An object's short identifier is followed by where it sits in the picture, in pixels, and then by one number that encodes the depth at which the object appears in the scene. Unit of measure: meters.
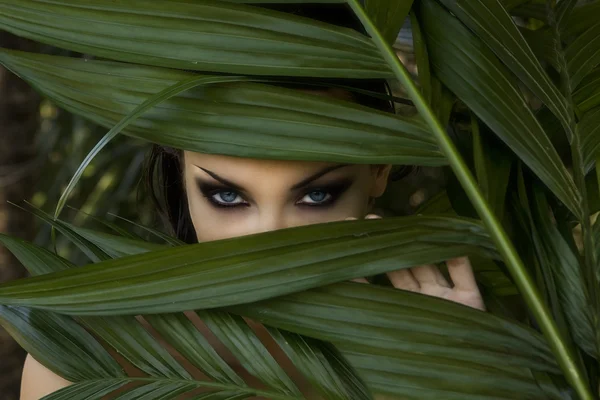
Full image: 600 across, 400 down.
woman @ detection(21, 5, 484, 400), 0.83
